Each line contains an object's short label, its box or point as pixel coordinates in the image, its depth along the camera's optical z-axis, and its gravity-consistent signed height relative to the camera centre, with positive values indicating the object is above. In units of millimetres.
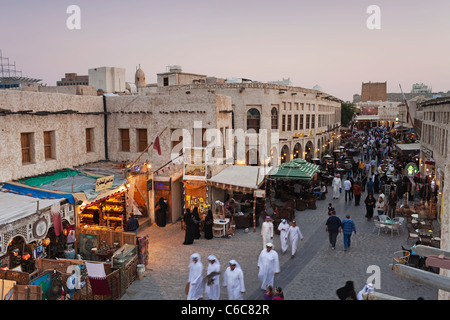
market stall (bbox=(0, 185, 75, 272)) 9219 -2816
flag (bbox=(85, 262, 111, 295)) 9203 -3874
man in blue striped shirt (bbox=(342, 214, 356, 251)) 13008 -3666
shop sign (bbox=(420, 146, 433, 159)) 20562 -1657
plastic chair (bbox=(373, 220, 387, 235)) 14703 -3998
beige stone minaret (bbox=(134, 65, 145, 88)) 39312 +4961
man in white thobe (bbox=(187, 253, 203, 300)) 9203 -3816
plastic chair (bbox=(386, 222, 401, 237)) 14508 -4048
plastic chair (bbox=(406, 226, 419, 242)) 13055 -4013
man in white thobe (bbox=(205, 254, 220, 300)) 9164 -3982
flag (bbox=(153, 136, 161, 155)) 15289 -863
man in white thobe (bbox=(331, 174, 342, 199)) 21438 -3666
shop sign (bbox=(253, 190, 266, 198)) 15023 -2821
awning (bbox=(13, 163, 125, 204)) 11512 -2062
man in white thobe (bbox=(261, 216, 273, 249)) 12789 -3721
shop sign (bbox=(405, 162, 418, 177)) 22609 -2798
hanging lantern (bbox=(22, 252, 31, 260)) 9874 -3545
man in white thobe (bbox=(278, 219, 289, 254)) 12844 -3840
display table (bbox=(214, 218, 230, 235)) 14891 -3994
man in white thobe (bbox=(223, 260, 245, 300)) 9039 -3883
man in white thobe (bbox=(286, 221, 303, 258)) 12562 -3823
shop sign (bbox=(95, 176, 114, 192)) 12156 -1988
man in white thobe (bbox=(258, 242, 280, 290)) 10023 -3869
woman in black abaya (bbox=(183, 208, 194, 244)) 13852 -4010
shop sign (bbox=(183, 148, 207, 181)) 15906 -1767
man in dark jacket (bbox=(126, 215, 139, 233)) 13570 -3696
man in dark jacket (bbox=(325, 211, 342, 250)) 13109 -3663
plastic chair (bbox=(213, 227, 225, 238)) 14812 -4349
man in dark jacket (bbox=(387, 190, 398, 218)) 16750 -3649
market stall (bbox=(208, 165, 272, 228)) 15734 -2717
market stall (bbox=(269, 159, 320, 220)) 18281 -3651
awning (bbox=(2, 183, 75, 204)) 11297 -2114
